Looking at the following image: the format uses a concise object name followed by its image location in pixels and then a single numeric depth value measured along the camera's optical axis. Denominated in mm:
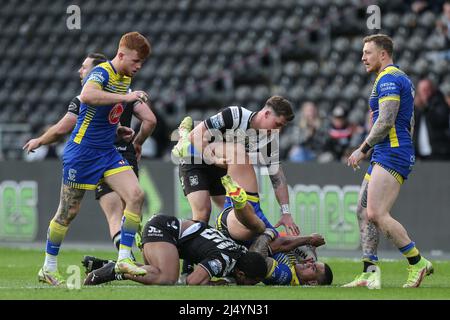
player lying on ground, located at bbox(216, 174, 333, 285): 10789
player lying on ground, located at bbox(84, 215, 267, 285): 10484
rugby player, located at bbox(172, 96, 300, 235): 11445
